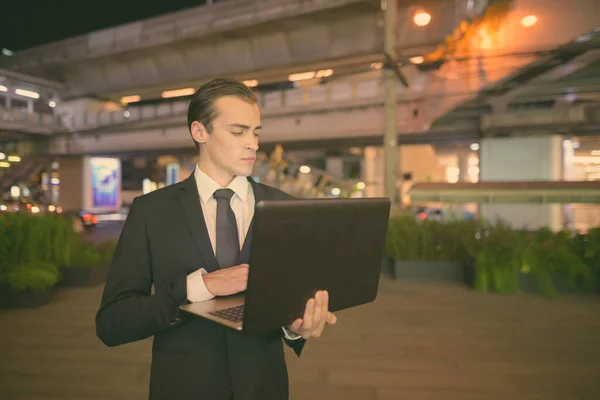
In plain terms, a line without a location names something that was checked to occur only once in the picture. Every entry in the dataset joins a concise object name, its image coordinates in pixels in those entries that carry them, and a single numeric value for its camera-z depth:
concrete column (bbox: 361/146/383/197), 27.75
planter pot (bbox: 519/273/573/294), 6.70
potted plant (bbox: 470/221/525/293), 6.67
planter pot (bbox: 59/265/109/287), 7.21
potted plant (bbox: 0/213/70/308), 5.80
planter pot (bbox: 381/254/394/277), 8.23
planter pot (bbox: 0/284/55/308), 5.79
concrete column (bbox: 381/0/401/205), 10.35
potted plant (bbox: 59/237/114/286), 7.23
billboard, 25.61
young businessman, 1.36
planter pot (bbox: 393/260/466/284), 7.56
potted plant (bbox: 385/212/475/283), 7.59
